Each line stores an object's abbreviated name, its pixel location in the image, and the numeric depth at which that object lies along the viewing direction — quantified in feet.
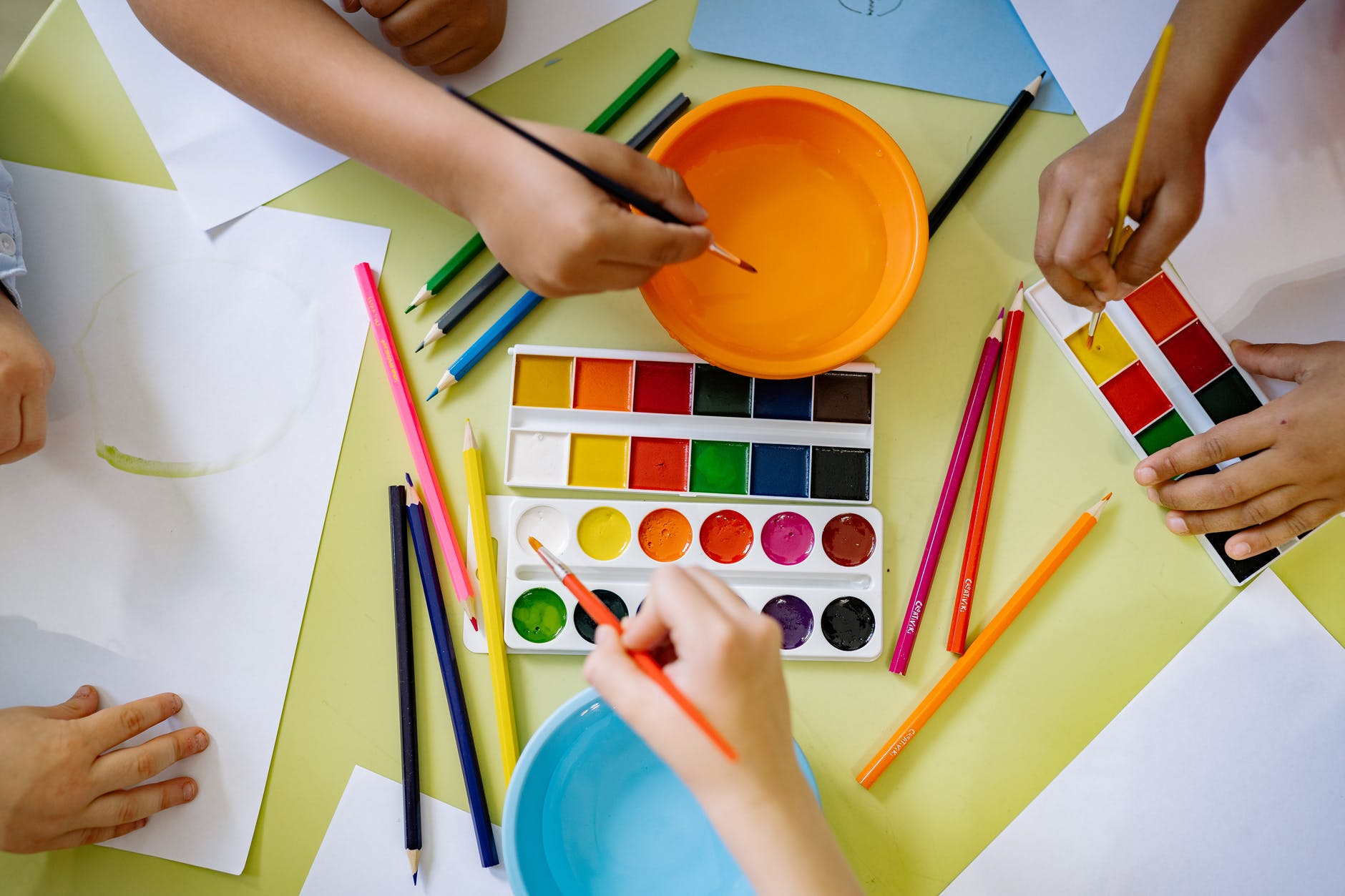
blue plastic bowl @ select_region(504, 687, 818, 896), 2.74
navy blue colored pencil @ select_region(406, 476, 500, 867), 2.88
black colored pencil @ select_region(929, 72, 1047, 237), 3.05
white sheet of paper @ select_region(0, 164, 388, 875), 2.92
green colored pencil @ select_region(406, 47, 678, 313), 3.01
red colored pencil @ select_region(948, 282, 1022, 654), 3.02
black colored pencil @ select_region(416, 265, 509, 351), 3.00
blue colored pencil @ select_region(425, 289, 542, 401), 3.00
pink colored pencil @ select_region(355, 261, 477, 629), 2.98
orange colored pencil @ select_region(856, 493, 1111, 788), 2.96
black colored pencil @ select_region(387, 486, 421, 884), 2.87
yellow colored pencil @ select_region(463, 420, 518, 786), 2.91
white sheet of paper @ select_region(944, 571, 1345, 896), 2.94
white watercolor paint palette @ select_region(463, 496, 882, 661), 2.99
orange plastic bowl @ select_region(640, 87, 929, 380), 2.88
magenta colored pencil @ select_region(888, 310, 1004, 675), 3.00
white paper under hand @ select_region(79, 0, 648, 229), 2.99
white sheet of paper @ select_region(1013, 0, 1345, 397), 3.05
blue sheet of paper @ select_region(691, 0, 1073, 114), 3.10
